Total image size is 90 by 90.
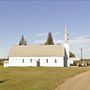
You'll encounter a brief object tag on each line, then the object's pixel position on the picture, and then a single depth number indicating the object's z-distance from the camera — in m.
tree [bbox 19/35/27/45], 62.84
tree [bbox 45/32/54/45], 58.01
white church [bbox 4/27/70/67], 35.69
